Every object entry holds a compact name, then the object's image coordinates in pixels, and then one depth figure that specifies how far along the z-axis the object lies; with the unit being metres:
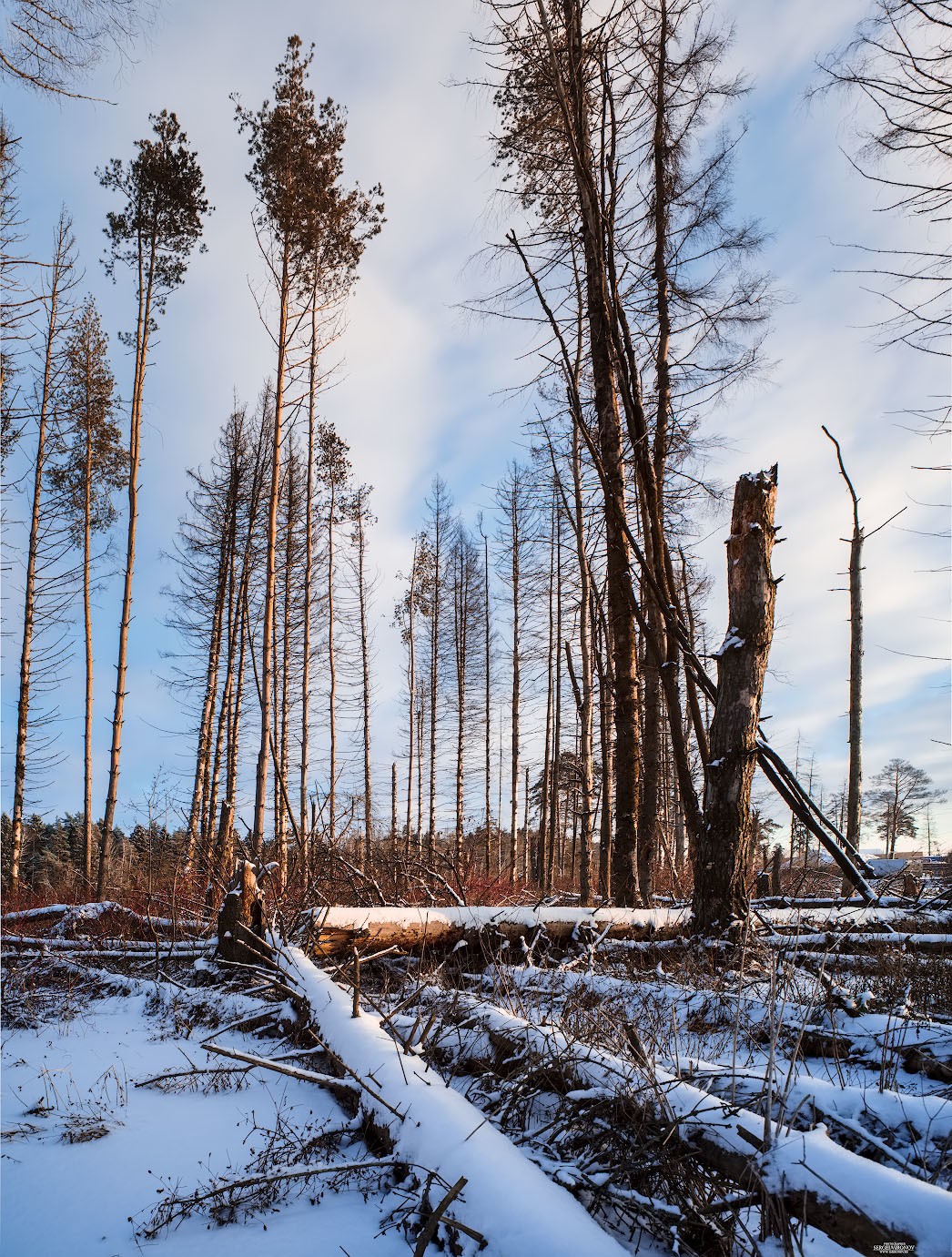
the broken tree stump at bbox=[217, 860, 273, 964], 5.00
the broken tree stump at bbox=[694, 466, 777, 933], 4.36
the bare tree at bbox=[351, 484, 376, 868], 23.02
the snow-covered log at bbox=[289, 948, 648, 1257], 1.41
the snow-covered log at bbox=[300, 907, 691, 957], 5.05
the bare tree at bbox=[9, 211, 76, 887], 12.72
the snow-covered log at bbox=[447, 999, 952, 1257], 1.17
